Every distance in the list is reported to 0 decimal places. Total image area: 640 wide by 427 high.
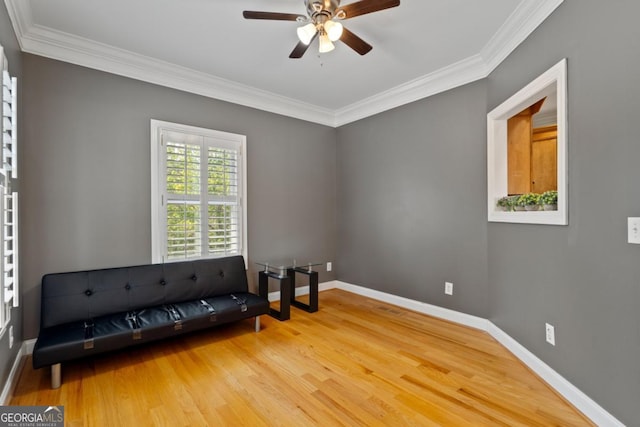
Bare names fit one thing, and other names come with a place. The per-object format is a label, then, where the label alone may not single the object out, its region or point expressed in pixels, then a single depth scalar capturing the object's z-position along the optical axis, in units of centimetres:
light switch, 149
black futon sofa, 214
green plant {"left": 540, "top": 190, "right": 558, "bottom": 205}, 216
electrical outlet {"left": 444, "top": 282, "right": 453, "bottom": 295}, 331
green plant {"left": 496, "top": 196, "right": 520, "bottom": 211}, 262
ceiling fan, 193
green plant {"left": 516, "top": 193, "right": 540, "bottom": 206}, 235
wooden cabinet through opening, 290
